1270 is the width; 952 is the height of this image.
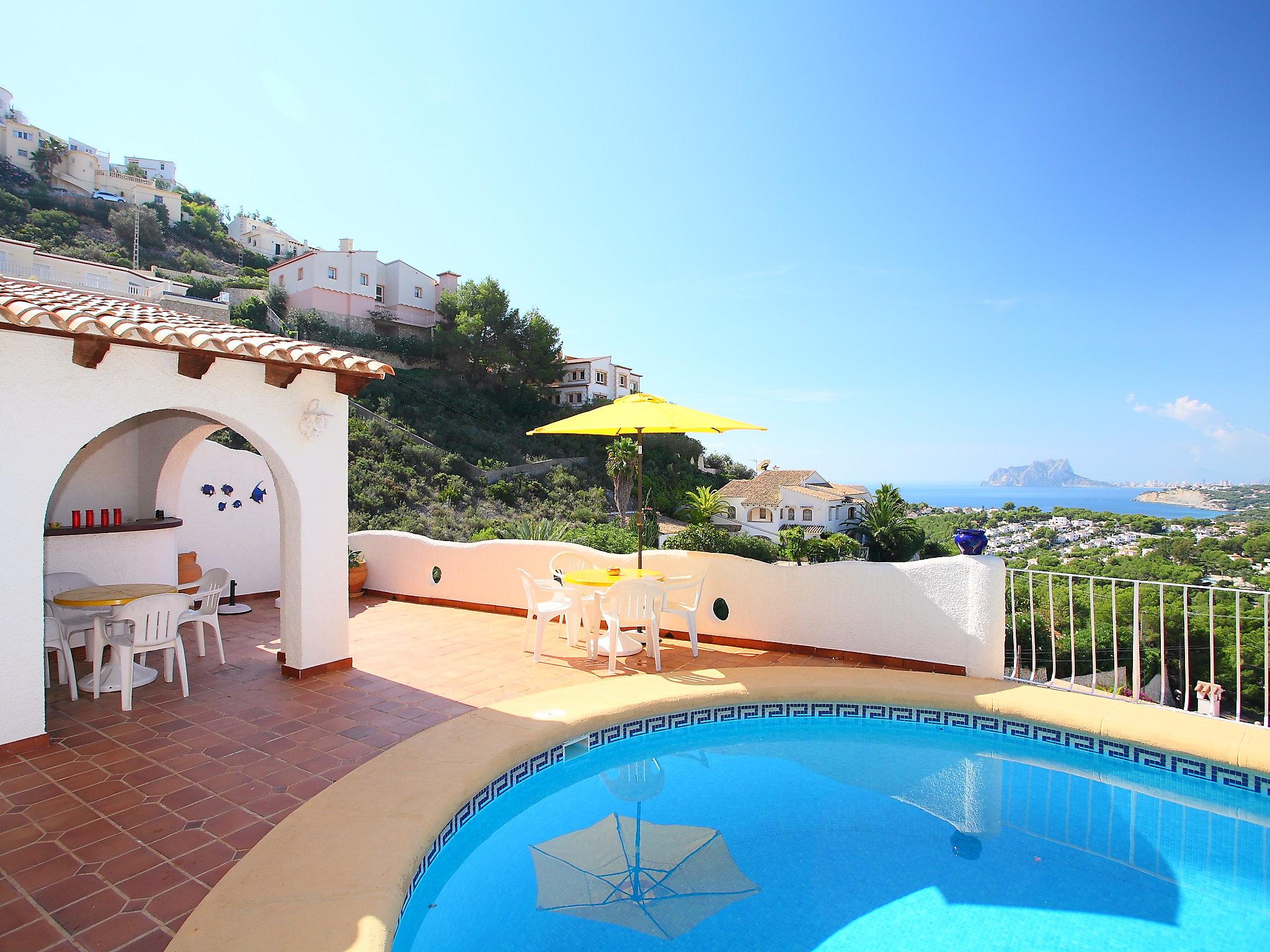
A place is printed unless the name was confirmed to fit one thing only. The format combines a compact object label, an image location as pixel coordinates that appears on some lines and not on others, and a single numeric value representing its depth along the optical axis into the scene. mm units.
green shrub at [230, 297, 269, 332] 39125
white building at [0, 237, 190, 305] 28531
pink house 41500
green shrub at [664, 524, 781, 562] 9943
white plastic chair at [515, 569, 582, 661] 6109
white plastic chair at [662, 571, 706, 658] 6332
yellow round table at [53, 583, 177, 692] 5031
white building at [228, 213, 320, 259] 62781
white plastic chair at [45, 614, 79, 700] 5219
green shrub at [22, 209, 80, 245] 39531
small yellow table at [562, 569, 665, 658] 6176
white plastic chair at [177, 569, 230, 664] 5848
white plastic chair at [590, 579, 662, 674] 5844
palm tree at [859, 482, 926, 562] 37406
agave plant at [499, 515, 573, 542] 10344
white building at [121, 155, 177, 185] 76375
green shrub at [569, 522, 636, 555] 10249
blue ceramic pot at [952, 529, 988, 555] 5484
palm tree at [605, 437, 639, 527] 31438
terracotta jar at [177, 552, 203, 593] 7730
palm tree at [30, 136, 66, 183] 53781
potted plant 9031
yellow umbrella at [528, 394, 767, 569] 6074
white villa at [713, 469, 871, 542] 44188
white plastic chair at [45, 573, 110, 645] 5230
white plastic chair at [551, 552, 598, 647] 6289
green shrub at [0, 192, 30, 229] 40094
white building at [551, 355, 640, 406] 49781
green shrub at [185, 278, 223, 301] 41625
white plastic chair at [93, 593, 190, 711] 4887
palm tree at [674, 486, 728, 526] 26109
